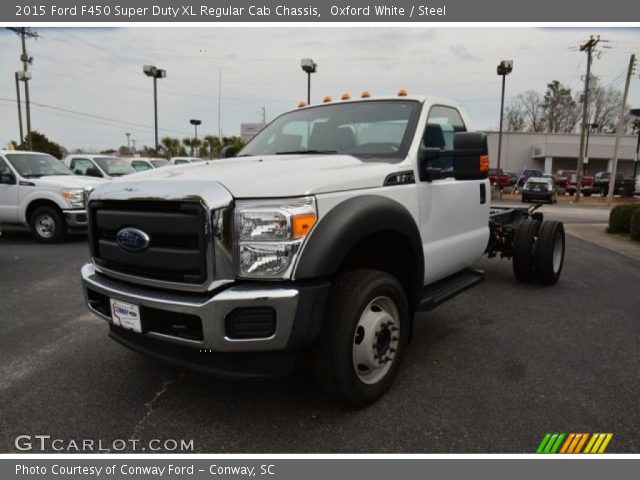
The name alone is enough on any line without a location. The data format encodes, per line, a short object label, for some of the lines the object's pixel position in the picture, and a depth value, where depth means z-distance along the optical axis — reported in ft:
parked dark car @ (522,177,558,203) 79.15
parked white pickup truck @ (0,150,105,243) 29.60
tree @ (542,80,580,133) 217.97
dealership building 162.71
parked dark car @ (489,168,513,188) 98.94
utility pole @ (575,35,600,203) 92.68
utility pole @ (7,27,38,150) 95.37
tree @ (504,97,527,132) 228.43
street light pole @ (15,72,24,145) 115.21
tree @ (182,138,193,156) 176.35
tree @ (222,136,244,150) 176.45
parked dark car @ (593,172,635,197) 97.40
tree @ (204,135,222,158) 176.55
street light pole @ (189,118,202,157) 125.91
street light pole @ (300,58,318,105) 67.67
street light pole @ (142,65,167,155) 92.38
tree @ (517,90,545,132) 226.58
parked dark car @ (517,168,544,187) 118.18
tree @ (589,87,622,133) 212.84
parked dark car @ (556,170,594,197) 111.65
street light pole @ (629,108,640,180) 84.57
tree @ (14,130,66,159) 130.31
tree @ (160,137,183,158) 170.91
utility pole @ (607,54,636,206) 83.64
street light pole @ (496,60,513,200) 85.20
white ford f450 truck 7.98
